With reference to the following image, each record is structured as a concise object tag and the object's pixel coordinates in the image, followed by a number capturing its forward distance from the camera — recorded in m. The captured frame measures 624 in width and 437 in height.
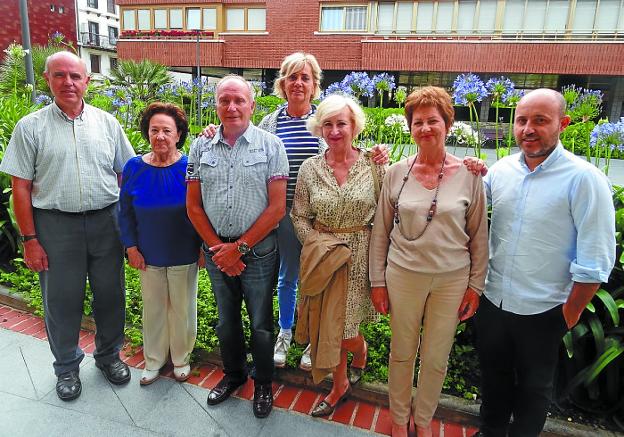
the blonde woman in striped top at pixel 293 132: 2.78
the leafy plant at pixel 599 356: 2.58
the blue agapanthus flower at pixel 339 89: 4.77
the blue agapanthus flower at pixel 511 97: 3.88
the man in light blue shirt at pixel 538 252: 1.87
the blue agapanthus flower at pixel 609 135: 3.35
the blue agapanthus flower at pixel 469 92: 3.79
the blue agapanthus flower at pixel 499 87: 3.83
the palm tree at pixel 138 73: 14.00
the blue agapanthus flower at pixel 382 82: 4.52
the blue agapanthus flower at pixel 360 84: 4.63
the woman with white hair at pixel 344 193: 2.37
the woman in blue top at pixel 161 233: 2.64
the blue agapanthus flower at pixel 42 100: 7.68
